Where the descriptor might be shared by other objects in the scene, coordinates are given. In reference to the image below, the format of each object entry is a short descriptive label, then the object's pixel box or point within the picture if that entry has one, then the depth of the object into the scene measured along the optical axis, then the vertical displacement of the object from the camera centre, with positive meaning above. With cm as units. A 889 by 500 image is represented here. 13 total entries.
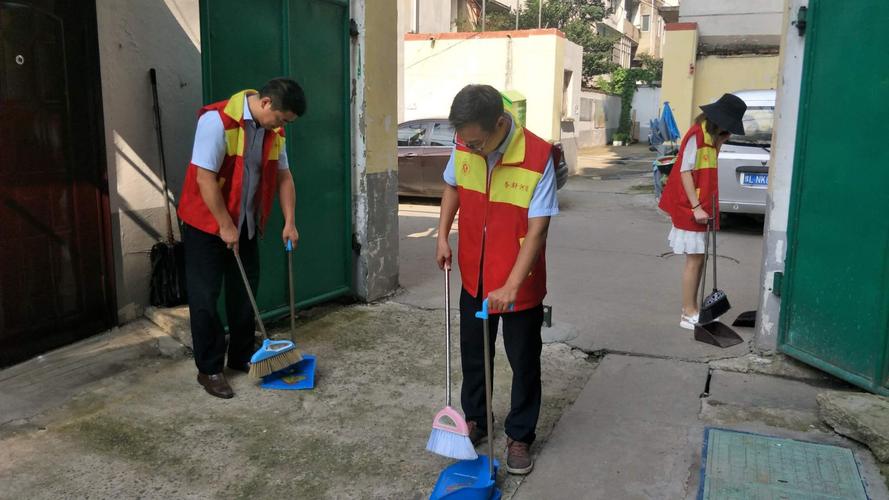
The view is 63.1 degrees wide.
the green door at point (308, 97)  467 +19
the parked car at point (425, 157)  1241 -53
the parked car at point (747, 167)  887 -45
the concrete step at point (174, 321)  479 -132
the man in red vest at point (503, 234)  302 -47
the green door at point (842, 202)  389 -39
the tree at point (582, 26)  3650 +513
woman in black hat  514 -37
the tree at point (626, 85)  3269 +204
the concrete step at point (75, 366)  394 -147
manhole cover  315 -154
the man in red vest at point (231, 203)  380 -44
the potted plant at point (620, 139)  3173 -45
